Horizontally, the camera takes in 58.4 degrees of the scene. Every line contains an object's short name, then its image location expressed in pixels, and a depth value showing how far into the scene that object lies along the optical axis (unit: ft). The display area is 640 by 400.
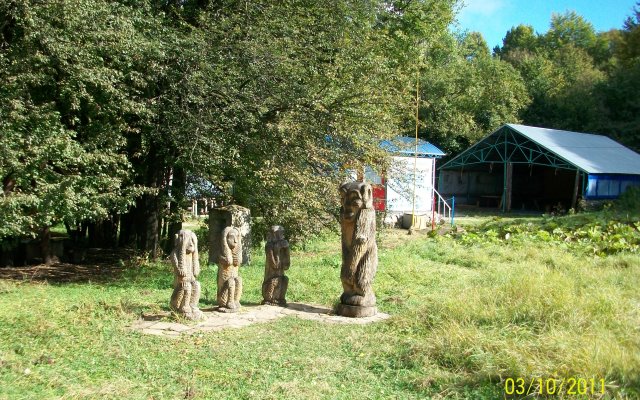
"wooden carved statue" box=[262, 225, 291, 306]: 28.89
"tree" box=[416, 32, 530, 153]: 107.55
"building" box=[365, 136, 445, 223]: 43.37
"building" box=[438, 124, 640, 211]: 84.17
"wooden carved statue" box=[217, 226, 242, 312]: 27.20
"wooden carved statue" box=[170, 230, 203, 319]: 25.45
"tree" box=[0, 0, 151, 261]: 29.25
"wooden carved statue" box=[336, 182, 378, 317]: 27.20
